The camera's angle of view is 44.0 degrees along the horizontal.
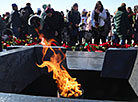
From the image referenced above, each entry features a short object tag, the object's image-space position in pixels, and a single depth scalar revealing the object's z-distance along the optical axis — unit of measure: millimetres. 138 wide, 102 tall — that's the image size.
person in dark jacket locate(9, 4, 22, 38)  9820
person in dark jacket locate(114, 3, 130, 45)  7203
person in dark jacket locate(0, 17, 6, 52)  6414
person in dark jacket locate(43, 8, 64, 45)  6453
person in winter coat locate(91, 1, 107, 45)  7168
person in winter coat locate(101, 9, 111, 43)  7566
